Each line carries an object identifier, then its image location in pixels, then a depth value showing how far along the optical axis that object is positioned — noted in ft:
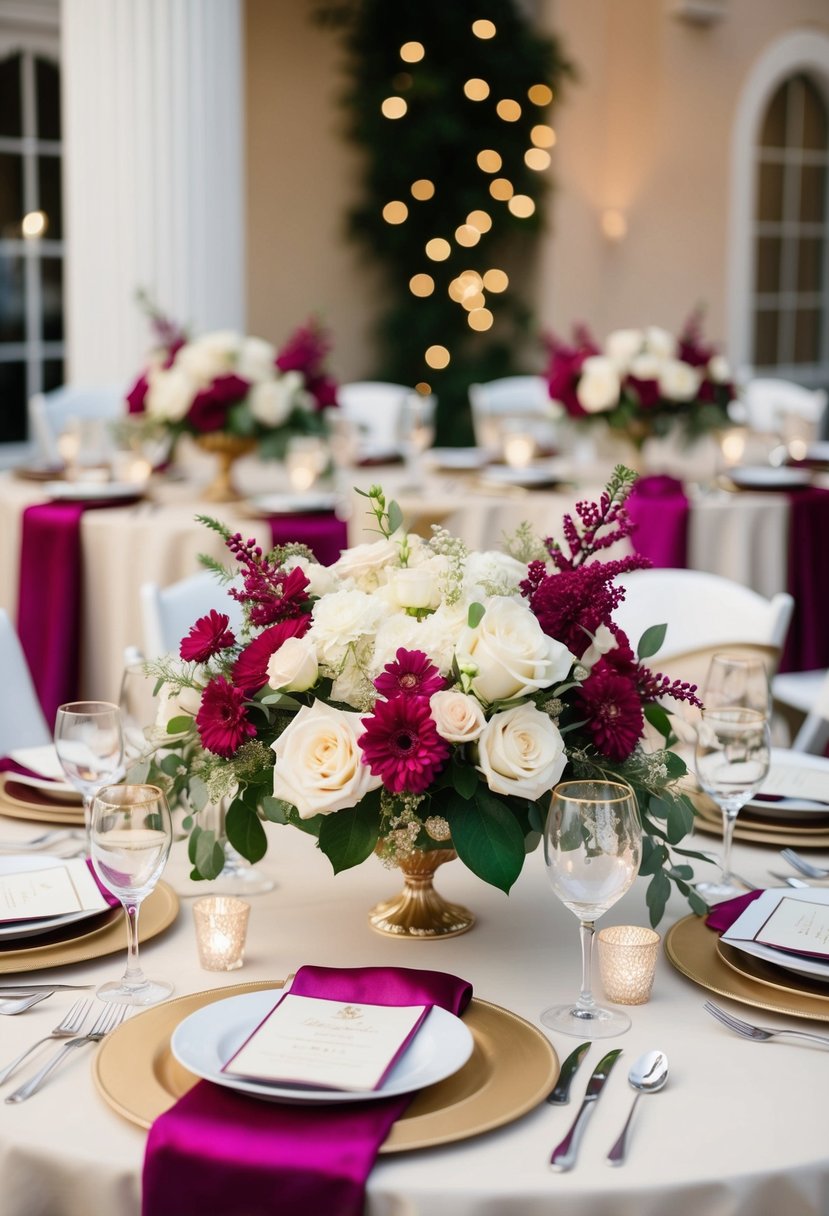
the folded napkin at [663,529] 12.69
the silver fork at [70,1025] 4.06
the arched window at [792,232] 26.99
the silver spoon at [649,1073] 3.94
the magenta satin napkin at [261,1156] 3.45
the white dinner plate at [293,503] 12.14
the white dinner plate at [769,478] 13.33
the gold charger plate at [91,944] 4.70
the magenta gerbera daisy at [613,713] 4.56
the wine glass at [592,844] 4.04
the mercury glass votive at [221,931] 4.68
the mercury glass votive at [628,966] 4.47
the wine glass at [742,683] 5.90
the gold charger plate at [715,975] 4.41
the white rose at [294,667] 4.54
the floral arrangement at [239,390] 12.37
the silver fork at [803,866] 5.68
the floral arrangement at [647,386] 13.38
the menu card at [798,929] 4.59
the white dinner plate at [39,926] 4.81
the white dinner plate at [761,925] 4.52
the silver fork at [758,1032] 4.24
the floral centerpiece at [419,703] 4.37
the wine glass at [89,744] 5.31
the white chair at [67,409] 16.46
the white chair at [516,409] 14.74
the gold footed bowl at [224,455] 12.58
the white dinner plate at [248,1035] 3.69
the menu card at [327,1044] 3.75
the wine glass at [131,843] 4.25
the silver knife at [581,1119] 3.54
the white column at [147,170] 17.03
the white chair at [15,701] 7.89
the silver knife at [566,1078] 3.85
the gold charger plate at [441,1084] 3.67
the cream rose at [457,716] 4.34
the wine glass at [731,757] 5.32
